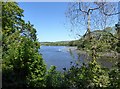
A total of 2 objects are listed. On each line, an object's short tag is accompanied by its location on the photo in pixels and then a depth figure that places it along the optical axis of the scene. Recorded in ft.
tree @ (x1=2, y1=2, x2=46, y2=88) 6.45
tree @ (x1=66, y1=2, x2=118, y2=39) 5.98
